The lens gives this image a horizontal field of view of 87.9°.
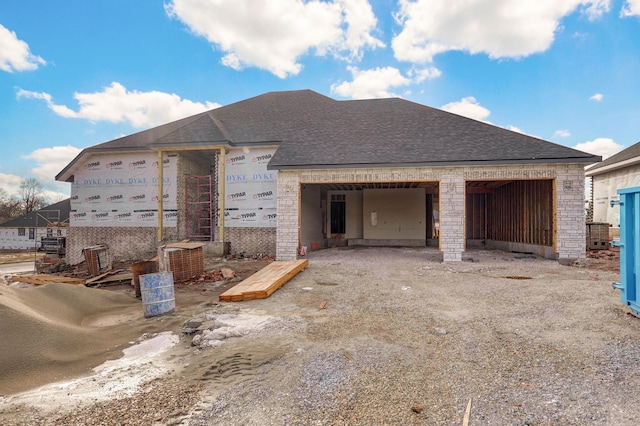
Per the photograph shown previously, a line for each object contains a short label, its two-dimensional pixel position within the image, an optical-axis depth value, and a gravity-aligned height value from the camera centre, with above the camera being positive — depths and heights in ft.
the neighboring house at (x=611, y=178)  70.54 +8.10
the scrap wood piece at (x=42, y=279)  34.04 -6.83
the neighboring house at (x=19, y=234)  134.92 -7.79
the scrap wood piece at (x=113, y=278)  34.17 -6.70
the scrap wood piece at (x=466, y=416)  9.29 -5.85
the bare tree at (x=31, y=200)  203.10 +9.28
